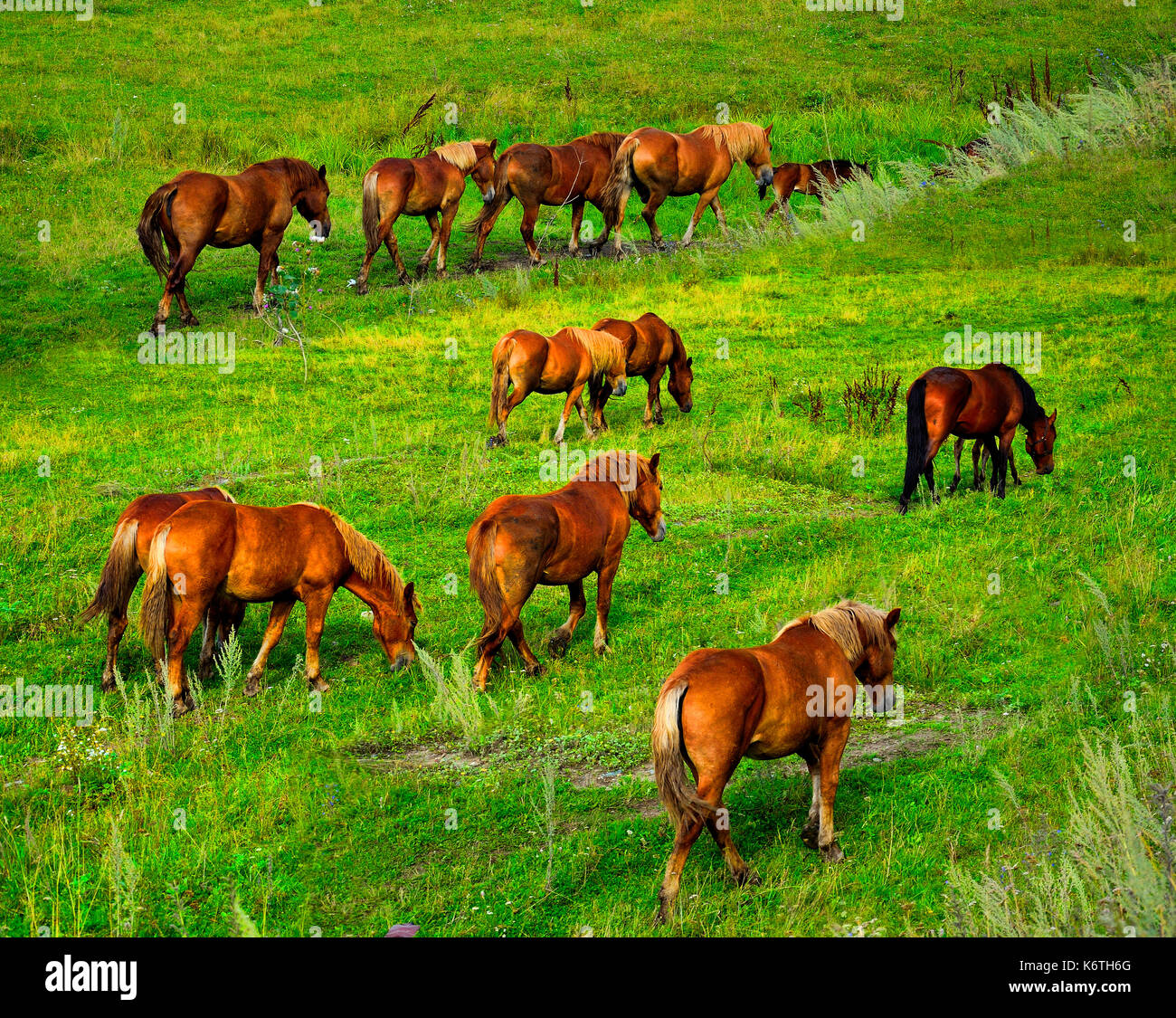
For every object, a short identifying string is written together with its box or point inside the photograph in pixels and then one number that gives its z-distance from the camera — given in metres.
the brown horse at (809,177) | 28.56
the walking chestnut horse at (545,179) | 24.56
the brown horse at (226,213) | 20.39
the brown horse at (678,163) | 25.23
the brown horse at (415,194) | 23.27
